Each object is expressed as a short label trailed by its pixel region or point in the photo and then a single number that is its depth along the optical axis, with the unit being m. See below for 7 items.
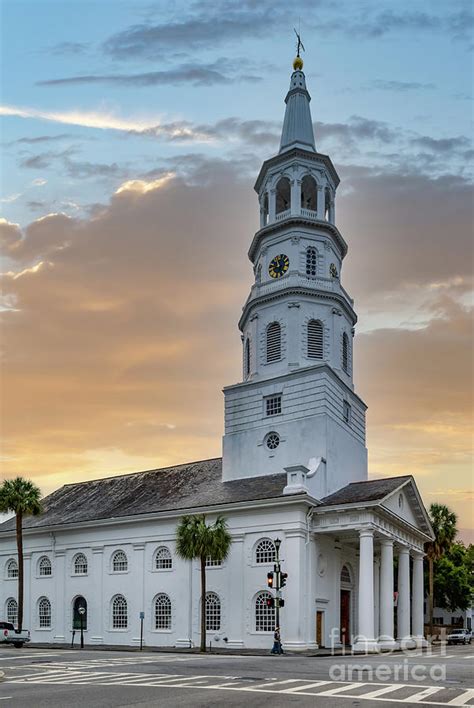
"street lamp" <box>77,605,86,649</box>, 49.28
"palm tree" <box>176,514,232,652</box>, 44.91
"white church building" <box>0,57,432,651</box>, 45.34
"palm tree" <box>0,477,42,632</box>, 55.78
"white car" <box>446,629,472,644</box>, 69.12
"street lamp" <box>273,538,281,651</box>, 39.78
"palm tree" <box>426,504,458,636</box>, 71.39
